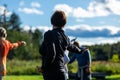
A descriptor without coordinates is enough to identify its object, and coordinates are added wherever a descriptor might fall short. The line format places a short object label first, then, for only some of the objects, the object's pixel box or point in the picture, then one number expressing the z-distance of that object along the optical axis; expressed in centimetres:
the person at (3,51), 823
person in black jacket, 530
